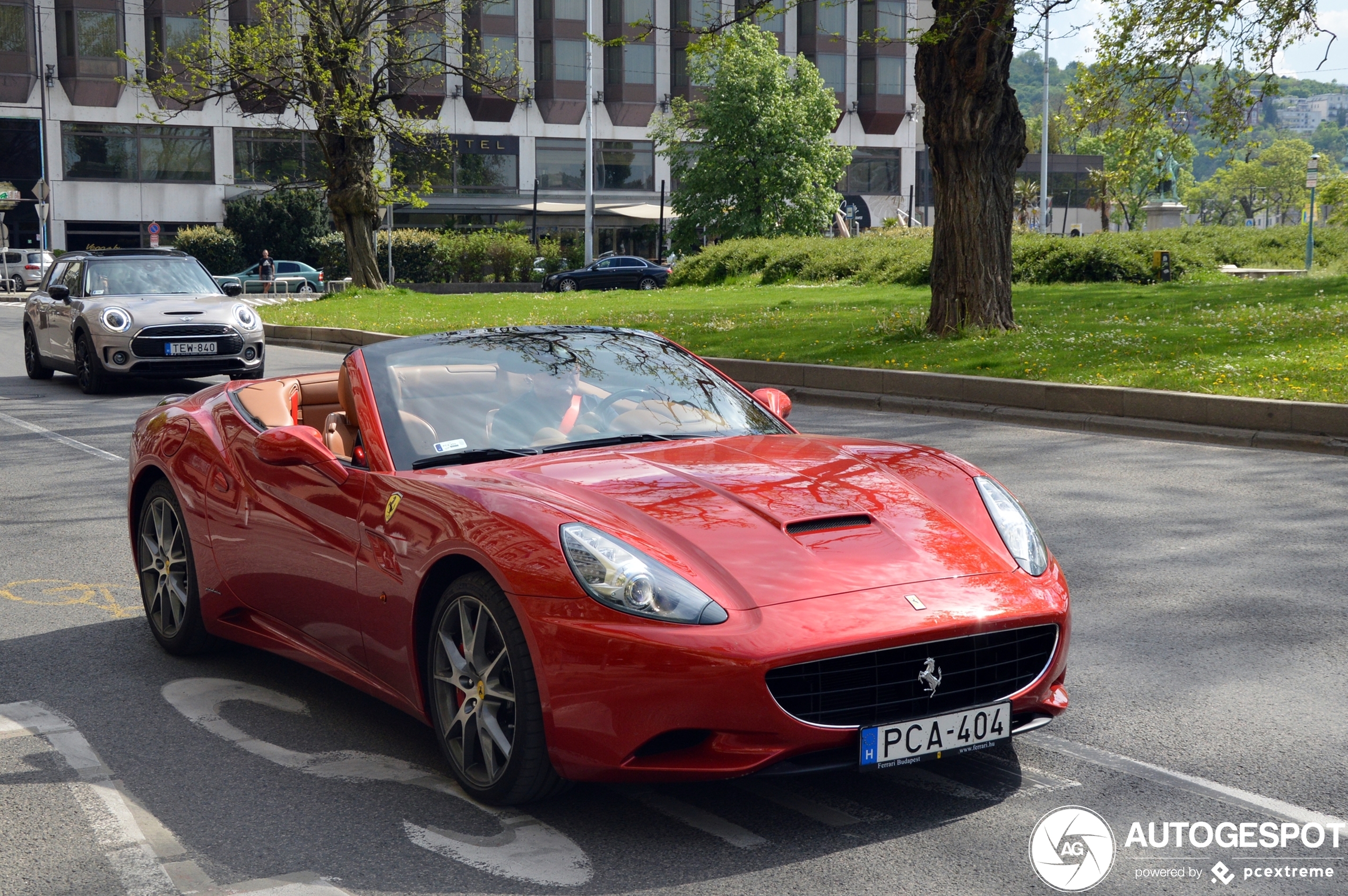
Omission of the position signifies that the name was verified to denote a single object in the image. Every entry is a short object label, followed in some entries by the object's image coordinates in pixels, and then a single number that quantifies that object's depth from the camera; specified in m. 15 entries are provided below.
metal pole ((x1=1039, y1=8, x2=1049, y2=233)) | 70.62
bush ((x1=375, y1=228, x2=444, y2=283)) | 56.03
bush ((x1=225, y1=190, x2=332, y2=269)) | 61.69
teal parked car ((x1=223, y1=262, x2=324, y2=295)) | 52.25
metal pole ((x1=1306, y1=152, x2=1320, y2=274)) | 35.31
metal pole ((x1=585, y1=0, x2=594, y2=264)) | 57.66
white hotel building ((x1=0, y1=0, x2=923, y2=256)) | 61.09
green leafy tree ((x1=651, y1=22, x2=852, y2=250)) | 53.38
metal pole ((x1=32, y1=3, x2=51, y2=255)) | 58.31
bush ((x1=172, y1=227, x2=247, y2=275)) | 59.69
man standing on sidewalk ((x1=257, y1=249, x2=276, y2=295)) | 51.97
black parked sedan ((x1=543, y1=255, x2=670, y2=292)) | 51.09
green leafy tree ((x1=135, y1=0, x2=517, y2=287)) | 34.22
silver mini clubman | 15.67
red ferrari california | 3.46
